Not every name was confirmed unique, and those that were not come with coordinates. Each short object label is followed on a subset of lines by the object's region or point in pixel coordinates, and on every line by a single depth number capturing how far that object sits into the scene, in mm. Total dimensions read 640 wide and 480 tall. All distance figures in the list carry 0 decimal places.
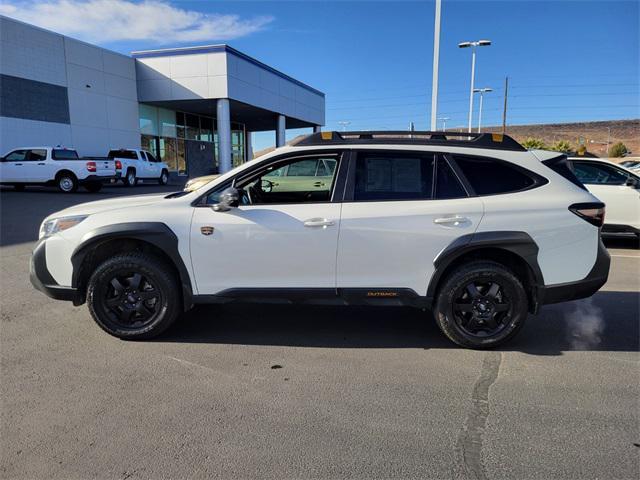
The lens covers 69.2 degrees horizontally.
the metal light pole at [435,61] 15739
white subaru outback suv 3912
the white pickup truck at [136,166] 22703
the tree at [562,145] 66625
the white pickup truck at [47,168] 18531
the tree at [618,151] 67562
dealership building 22000
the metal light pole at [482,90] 47144
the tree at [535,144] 64044
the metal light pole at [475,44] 27109
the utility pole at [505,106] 50775
